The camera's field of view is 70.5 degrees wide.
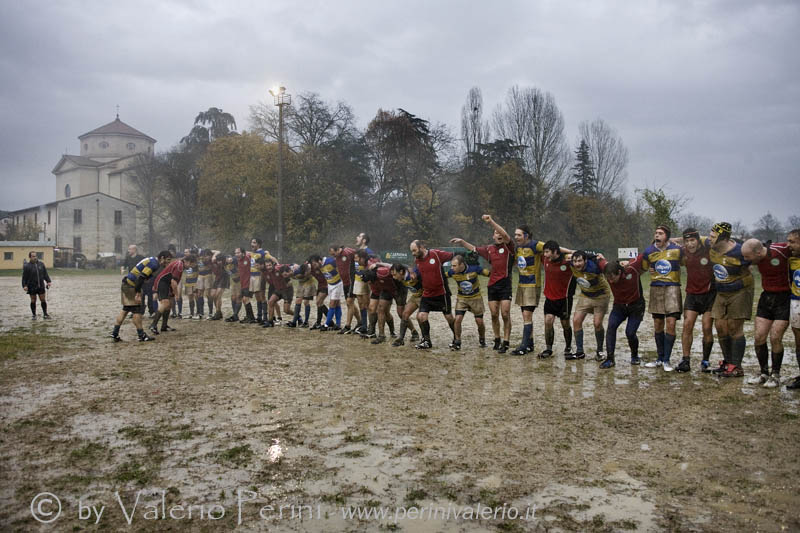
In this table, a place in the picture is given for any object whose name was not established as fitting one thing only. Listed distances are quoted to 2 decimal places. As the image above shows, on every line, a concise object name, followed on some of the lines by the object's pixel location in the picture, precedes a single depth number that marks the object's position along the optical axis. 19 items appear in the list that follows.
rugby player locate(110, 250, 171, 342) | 10.45
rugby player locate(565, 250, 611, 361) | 8.55
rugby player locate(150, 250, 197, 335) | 12.12
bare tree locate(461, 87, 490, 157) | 47.41
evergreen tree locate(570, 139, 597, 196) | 53.78
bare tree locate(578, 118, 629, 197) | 55.59
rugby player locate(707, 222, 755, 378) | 7.27
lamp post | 26.38
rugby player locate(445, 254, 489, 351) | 9.88
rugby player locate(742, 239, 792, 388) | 6.82
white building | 66.81
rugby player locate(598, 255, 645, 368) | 8.19
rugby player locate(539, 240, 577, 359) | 8.94
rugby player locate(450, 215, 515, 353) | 9.57
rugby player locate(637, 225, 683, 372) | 7.94
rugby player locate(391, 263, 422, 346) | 10.44
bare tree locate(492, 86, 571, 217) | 46.28
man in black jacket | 14.73
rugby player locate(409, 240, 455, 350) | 10.12
